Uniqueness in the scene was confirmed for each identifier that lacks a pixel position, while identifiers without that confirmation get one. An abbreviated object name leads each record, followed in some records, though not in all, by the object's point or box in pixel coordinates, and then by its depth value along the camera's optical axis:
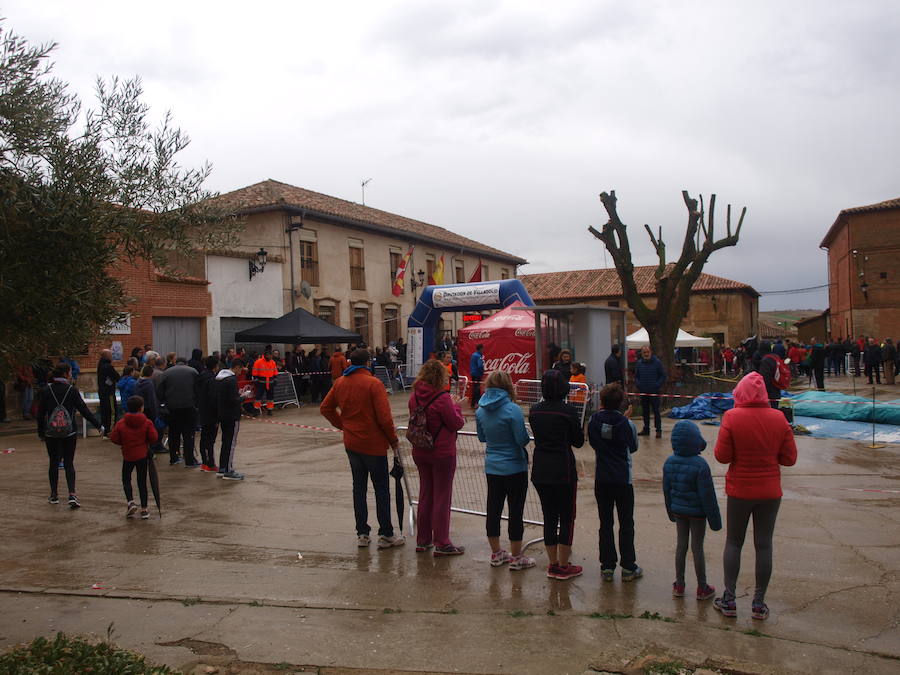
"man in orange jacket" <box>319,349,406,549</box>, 6.38
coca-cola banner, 19.92
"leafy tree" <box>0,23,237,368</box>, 4.52
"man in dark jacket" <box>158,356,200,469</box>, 10.80
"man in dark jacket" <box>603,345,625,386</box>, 13.99
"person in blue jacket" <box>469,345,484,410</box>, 18.25
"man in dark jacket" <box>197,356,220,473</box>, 10.24
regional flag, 32.19
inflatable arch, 23.19
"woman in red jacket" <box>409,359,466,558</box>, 6.12
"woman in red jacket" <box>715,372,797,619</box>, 4.82
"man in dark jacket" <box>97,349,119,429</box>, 12.89
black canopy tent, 21.34
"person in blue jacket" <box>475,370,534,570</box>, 5.79
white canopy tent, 31.94
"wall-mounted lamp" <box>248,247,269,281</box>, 24.65
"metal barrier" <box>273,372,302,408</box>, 19.38
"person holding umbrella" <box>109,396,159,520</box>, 7.82
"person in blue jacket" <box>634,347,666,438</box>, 12.80
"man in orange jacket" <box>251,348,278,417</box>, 18.48
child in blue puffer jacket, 5.05
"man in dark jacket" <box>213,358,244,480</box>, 9.70
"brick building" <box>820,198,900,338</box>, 42.34
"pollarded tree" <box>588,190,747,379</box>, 19.86
